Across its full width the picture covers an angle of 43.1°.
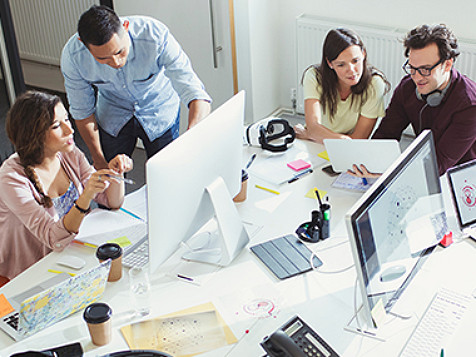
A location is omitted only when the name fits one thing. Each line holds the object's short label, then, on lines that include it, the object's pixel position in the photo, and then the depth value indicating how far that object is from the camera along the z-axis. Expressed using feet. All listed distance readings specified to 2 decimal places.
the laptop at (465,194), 6.61
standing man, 7.96
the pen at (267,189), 7.80
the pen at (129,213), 7.41
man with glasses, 7.87
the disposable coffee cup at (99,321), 5.39
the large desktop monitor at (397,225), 4.96
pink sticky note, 8.29
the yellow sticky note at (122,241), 6.87
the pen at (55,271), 6.48
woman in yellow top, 8.91
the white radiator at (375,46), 11.76
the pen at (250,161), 8.46
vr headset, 8.73
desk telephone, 4.99
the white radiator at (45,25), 13.61
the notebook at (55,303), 5.45
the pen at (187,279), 6.28
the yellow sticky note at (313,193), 7.70
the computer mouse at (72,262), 6.50
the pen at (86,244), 6.85
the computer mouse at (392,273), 5.35
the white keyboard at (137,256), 6.51
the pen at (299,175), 8.06
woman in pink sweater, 6.88
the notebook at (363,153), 7.10
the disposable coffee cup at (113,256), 6.18
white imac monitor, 5.50
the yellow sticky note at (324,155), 8.60
